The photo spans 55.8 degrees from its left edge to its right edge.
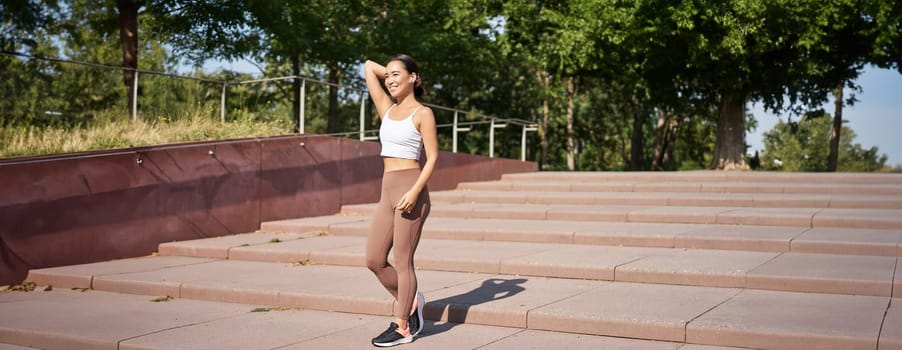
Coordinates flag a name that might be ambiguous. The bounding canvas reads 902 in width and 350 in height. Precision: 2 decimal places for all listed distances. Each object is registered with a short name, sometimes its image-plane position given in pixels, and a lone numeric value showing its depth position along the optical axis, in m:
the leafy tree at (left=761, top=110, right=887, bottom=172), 71.25
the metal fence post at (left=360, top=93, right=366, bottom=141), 14.51
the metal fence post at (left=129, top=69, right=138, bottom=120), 12.34
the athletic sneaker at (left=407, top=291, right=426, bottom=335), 5.68
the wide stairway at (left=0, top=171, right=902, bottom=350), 5.75
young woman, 5.35
